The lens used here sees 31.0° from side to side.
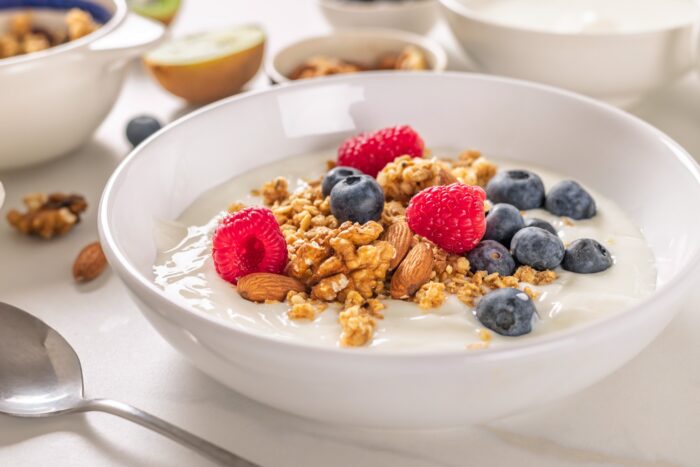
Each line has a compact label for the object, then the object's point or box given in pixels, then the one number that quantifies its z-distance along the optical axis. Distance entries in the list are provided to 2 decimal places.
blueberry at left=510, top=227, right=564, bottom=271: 0.39
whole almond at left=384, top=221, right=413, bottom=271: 0.39
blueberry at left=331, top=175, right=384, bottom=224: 0.40
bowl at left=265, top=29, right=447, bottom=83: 0.55
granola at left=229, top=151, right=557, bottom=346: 0.37
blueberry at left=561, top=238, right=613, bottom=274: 0.39
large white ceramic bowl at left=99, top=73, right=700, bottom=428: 0.32
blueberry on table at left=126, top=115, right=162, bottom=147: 0.51
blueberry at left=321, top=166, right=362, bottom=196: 0.42
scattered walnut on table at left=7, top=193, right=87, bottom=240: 0.45
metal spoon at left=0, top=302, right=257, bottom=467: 0.36
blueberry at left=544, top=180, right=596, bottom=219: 0.42
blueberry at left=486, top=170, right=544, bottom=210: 0.42
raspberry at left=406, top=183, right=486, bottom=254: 0.39
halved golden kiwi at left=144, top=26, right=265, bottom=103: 0.54
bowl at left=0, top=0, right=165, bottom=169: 0.46
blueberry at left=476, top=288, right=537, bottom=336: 0.36
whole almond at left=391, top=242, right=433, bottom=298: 0.38
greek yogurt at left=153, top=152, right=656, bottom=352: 0.36
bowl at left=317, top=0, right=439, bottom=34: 0.61
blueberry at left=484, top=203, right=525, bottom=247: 0.40
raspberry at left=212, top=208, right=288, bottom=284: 0.39
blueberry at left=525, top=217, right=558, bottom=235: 0.40
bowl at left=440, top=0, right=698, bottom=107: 0.50
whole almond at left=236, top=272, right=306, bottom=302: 0.38
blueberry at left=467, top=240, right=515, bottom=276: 0.39
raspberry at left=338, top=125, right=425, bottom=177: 0.44
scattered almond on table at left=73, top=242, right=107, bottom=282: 0.43
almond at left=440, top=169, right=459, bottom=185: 0.42
